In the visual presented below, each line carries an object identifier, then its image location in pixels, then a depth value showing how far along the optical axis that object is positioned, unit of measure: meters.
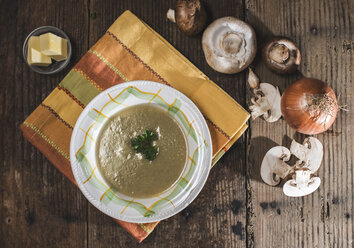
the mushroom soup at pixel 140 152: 1.21
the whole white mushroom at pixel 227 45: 1.25
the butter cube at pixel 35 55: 1.28
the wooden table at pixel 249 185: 1.31
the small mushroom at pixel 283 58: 1.23
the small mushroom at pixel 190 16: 1.24
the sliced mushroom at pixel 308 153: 1.30
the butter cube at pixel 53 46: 1.25
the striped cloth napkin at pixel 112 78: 1.28
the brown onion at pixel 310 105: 1.17
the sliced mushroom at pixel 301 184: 1.27
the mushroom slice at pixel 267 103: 1.30
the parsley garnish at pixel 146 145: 1.19
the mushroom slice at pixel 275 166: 1.30
